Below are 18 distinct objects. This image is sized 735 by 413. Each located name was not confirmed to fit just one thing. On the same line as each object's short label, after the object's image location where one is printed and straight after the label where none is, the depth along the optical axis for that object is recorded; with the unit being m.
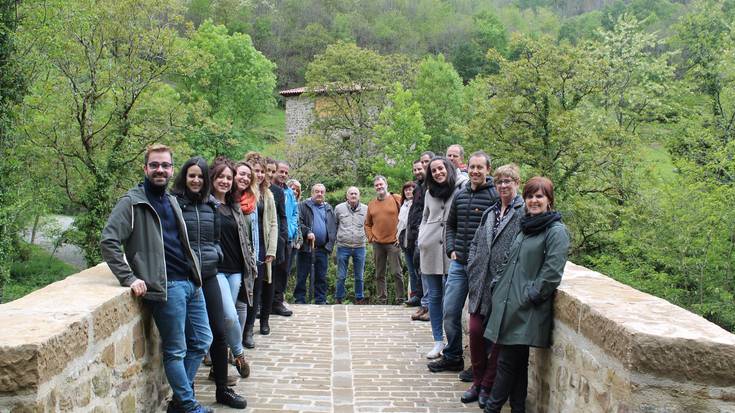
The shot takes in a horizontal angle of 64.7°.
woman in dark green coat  3.68
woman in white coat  5.66
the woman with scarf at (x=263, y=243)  6.06
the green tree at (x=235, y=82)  37.56
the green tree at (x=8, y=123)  13.07
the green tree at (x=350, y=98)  31.98
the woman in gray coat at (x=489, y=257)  4.34
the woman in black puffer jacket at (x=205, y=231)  4.20
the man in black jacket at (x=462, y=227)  4.98
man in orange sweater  8.97
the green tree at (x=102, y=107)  16.78
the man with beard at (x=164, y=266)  3.64
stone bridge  2.56
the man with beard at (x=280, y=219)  6.66
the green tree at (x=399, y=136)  29.25
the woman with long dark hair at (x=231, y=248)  4.69
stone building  32.41
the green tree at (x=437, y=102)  36.28
